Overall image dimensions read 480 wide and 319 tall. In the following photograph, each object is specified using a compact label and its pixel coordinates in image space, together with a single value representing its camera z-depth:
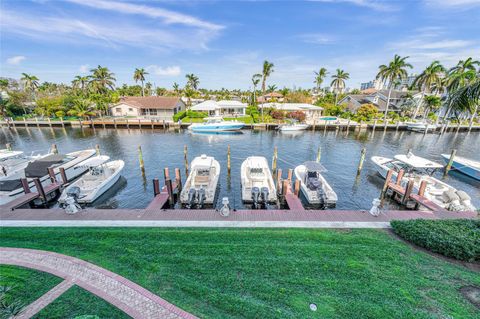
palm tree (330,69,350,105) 54.56
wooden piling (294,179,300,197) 13.33
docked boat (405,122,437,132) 39.12
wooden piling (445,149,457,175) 20.12
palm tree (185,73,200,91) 62.84
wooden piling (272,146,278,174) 19.78
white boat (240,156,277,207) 12.98
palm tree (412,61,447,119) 39.38
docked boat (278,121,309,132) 39.75
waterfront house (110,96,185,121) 51.91
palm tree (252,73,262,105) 49.87
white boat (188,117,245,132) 37.66
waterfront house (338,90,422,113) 54.12
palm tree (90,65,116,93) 52.29
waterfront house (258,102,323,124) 48.50
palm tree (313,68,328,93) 61.25
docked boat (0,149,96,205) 12.95
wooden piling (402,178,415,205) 13.46
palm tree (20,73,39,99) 50.91
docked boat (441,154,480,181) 18.84
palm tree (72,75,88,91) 53.95
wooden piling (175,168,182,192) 14.98
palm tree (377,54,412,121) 39.84
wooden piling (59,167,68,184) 15.55
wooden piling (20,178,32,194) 13.29
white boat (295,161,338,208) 13.46
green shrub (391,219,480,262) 7.50
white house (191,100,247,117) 45.48
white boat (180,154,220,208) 12.80
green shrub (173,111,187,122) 45.98
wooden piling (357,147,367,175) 19.11
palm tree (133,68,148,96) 61.50
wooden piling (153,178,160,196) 13.31
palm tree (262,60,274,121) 47.34
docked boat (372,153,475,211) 12.14
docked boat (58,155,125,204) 13.27
